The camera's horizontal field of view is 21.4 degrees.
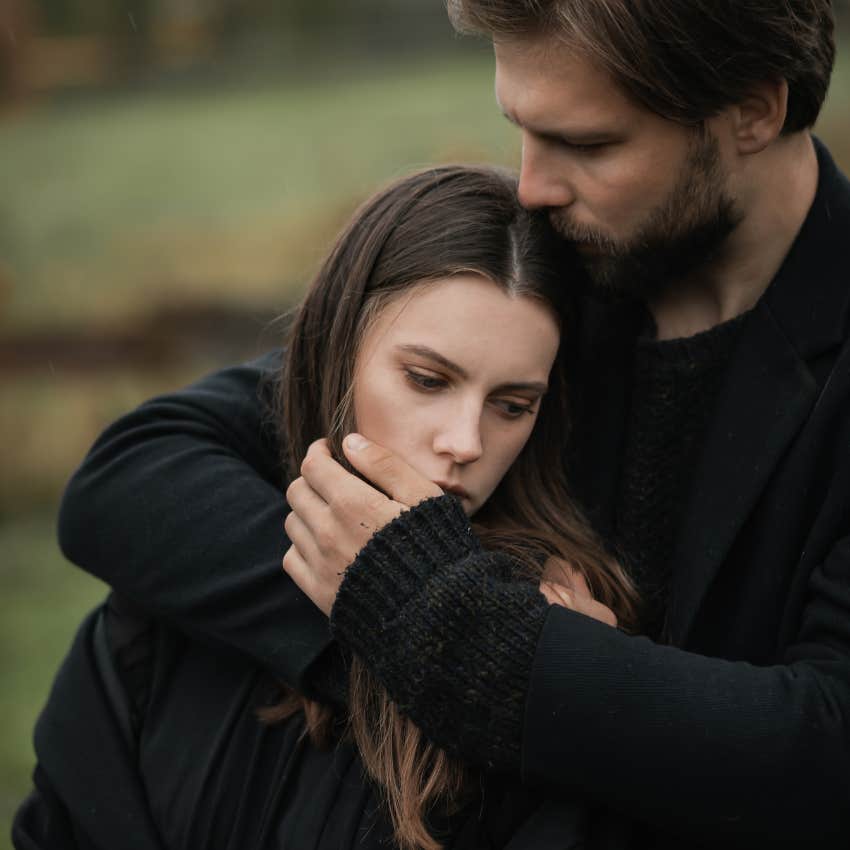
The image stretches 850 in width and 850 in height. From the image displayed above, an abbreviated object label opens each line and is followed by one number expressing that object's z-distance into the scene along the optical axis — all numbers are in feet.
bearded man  3.93
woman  4.17
